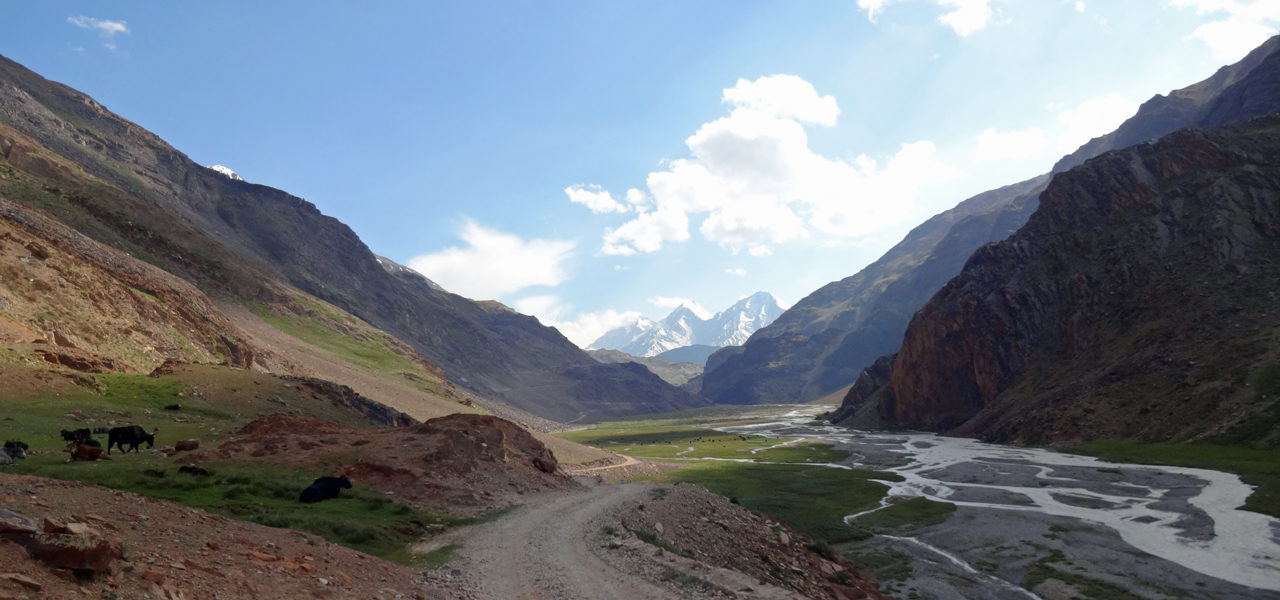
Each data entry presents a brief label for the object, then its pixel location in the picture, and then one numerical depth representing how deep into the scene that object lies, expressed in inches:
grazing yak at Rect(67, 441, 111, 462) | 890.1
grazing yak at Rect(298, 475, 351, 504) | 928.9
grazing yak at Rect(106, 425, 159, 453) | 1054.9
